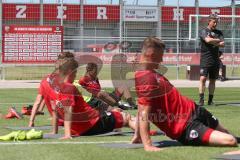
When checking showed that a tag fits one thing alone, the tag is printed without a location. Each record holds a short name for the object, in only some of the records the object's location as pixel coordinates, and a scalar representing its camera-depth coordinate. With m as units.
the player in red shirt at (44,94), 11.62
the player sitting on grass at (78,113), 11.19
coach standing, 18.27
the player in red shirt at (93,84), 13.72
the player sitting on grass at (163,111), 9.45
